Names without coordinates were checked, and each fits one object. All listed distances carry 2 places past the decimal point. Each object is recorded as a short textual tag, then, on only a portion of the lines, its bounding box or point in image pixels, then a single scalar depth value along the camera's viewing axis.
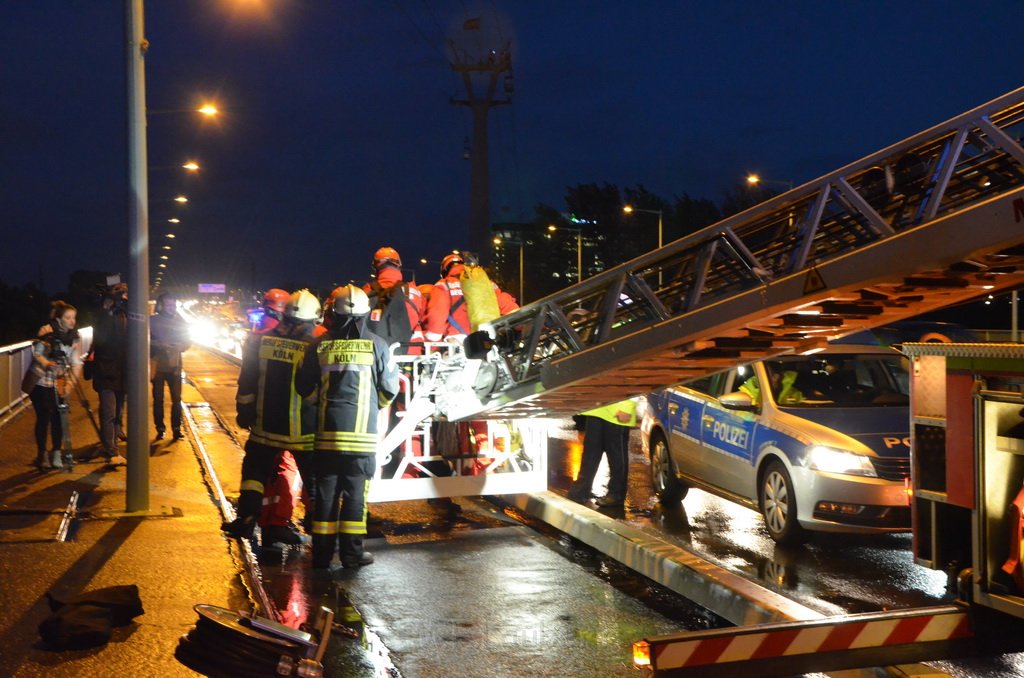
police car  8.20
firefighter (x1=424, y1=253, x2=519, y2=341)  10.12
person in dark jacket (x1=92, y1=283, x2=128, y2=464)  12.50
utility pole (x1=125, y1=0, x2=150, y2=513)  9.08
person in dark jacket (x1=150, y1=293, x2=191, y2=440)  13.80
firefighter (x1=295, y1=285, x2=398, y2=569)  7.57
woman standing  11.24
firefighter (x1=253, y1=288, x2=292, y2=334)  9.49
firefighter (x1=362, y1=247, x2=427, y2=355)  9.95
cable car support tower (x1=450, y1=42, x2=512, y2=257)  73.00
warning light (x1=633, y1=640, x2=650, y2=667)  4.05
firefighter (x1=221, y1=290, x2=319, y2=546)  8.01
